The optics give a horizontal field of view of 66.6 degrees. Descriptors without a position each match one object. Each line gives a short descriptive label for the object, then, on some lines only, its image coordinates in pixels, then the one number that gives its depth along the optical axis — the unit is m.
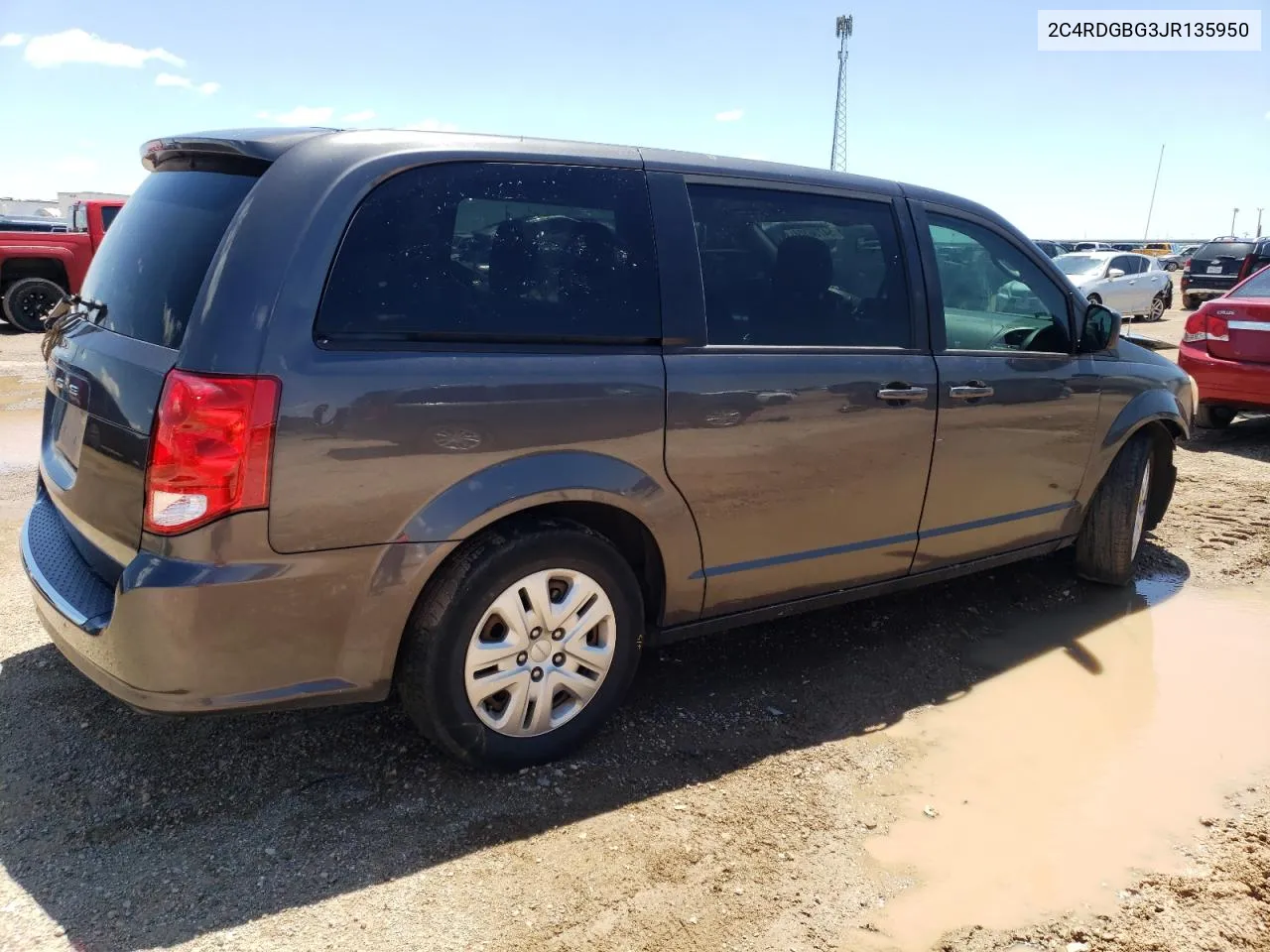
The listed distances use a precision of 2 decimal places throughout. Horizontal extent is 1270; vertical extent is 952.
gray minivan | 2.43
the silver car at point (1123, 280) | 19.02
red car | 7.73
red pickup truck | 14.20
